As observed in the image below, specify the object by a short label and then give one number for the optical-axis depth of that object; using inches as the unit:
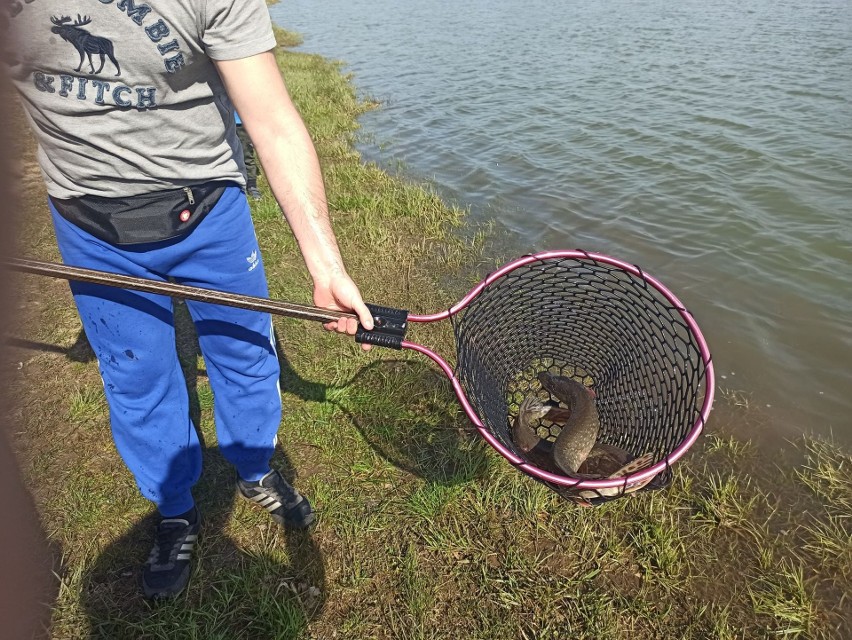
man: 68.2
